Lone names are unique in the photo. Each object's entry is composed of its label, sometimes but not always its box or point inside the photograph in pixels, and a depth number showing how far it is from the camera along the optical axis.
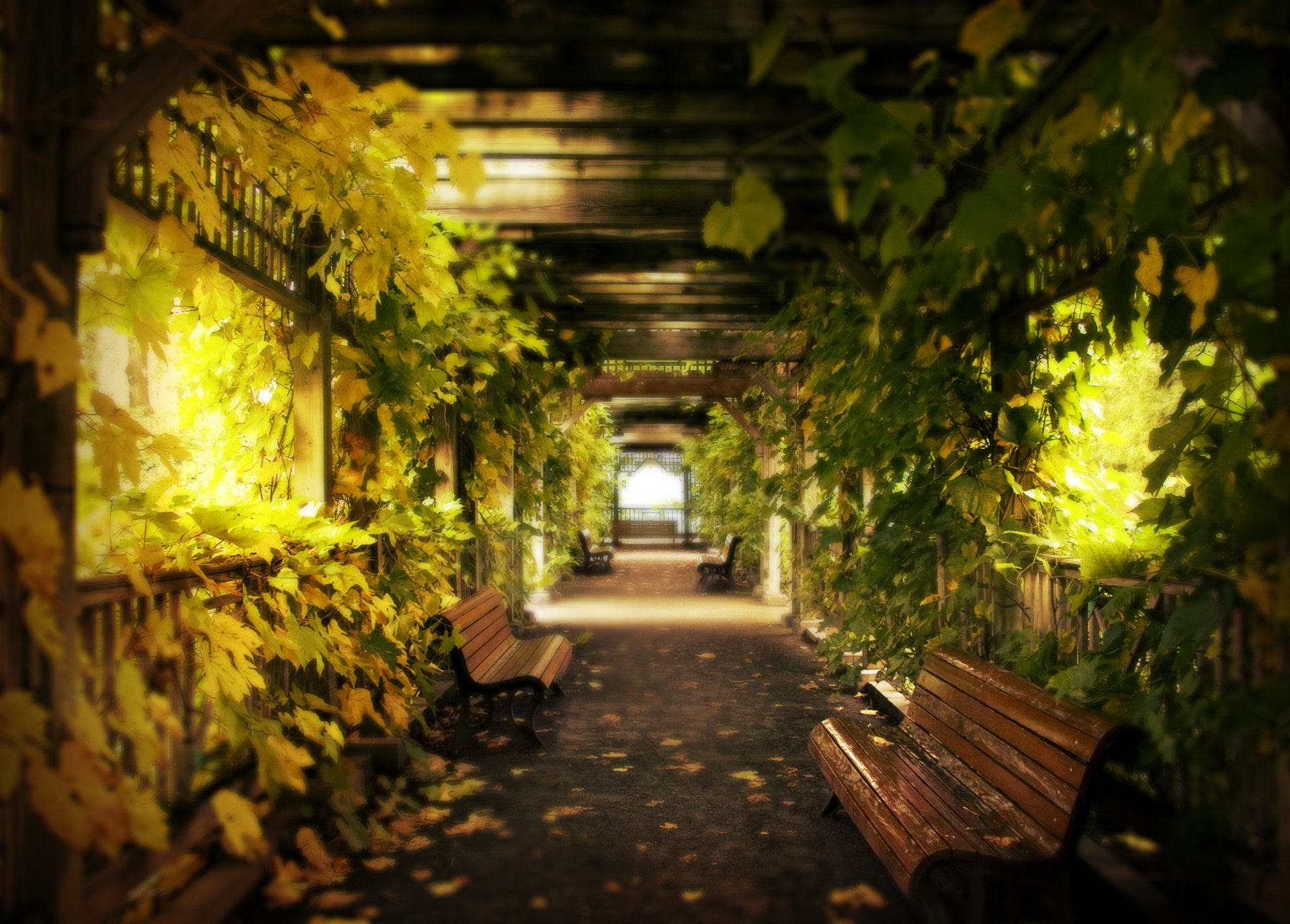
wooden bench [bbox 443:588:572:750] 4.60
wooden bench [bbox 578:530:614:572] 15.28
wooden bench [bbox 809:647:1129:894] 2.27
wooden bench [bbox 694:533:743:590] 12.84
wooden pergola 1.82
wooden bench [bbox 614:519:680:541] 24.70
